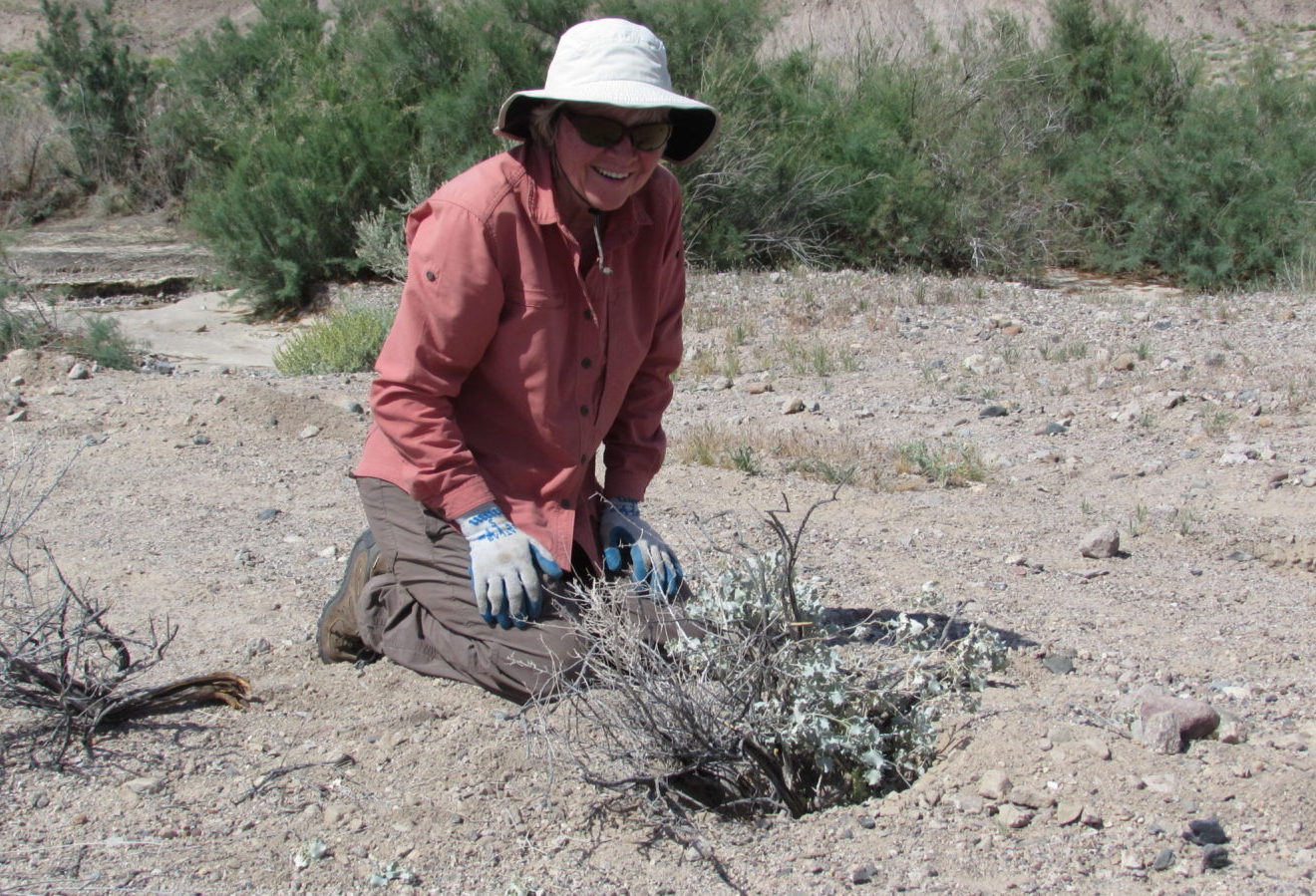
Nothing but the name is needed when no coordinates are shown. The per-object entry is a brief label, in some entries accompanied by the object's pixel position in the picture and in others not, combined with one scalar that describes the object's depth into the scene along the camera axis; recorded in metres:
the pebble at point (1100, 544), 3.93
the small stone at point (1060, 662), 3.03
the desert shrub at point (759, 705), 2.49
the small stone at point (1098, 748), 2.46
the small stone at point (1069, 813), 2.30
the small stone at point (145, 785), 2.56
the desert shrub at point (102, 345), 7.03
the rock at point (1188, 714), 2.54
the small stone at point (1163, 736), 2.50
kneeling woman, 2.78
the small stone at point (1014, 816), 2.31
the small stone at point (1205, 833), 2.19
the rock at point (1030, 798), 2.35
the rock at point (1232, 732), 2.55
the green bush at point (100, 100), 15.42
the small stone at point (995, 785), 2.40
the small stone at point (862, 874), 2.20
